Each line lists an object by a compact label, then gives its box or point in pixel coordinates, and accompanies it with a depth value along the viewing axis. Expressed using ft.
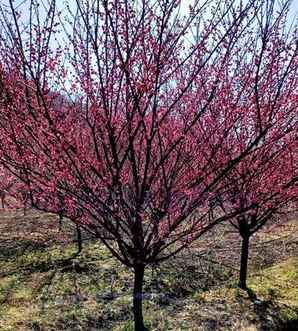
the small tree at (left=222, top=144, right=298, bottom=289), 14.69
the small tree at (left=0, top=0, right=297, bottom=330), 11.67
